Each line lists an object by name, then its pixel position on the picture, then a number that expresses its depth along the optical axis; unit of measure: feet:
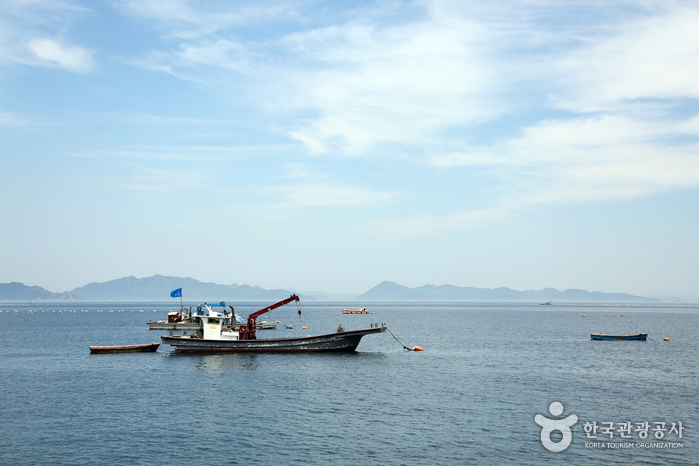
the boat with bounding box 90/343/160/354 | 244.42
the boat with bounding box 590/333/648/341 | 329.74
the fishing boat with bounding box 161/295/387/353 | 233.76
